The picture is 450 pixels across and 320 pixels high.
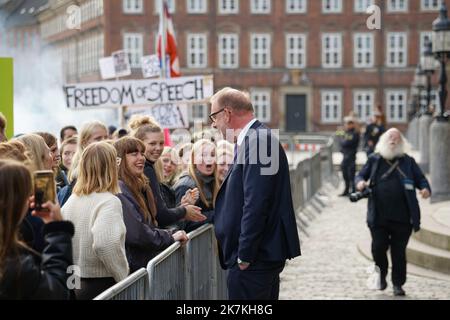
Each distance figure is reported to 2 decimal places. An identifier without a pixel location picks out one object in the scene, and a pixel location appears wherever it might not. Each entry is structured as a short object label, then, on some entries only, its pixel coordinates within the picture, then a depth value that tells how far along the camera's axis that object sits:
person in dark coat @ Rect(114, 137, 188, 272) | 6.46
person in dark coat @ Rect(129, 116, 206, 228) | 7.34
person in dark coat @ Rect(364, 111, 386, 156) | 22.52
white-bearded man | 10.28
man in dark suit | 6.12
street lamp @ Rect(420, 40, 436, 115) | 29.76
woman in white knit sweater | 5.93
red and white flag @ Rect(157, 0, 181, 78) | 18.59
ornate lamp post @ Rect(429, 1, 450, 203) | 17.30
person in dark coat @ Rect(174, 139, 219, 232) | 8.34
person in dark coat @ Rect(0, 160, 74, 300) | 4.07
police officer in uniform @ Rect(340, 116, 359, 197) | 22.12
